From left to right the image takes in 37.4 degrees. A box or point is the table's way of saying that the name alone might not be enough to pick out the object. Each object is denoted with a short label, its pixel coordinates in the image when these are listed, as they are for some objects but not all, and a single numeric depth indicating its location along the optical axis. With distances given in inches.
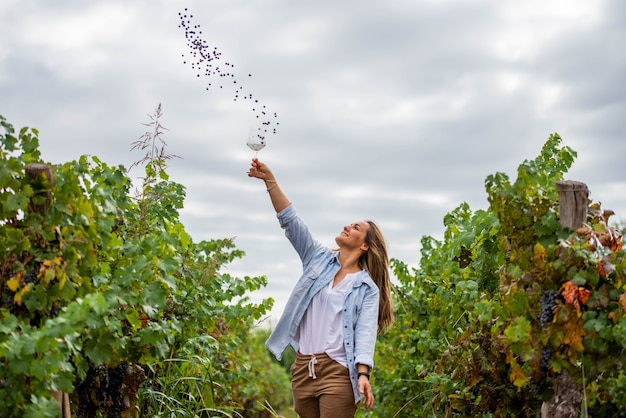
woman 210.2
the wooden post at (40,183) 171.6
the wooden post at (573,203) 184.2
